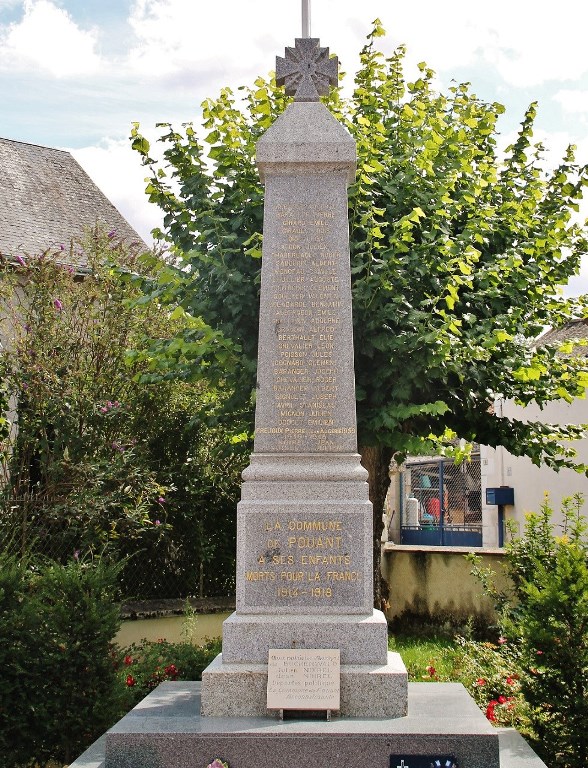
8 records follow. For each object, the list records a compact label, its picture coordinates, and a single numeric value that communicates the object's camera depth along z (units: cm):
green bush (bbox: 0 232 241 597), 1007
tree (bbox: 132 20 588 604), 851
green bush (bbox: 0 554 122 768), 613
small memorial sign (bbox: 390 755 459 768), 475
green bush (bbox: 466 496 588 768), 565
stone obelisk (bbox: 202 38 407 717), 548
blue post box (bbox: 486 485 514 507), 2492
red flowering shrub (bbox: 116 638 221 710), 718
